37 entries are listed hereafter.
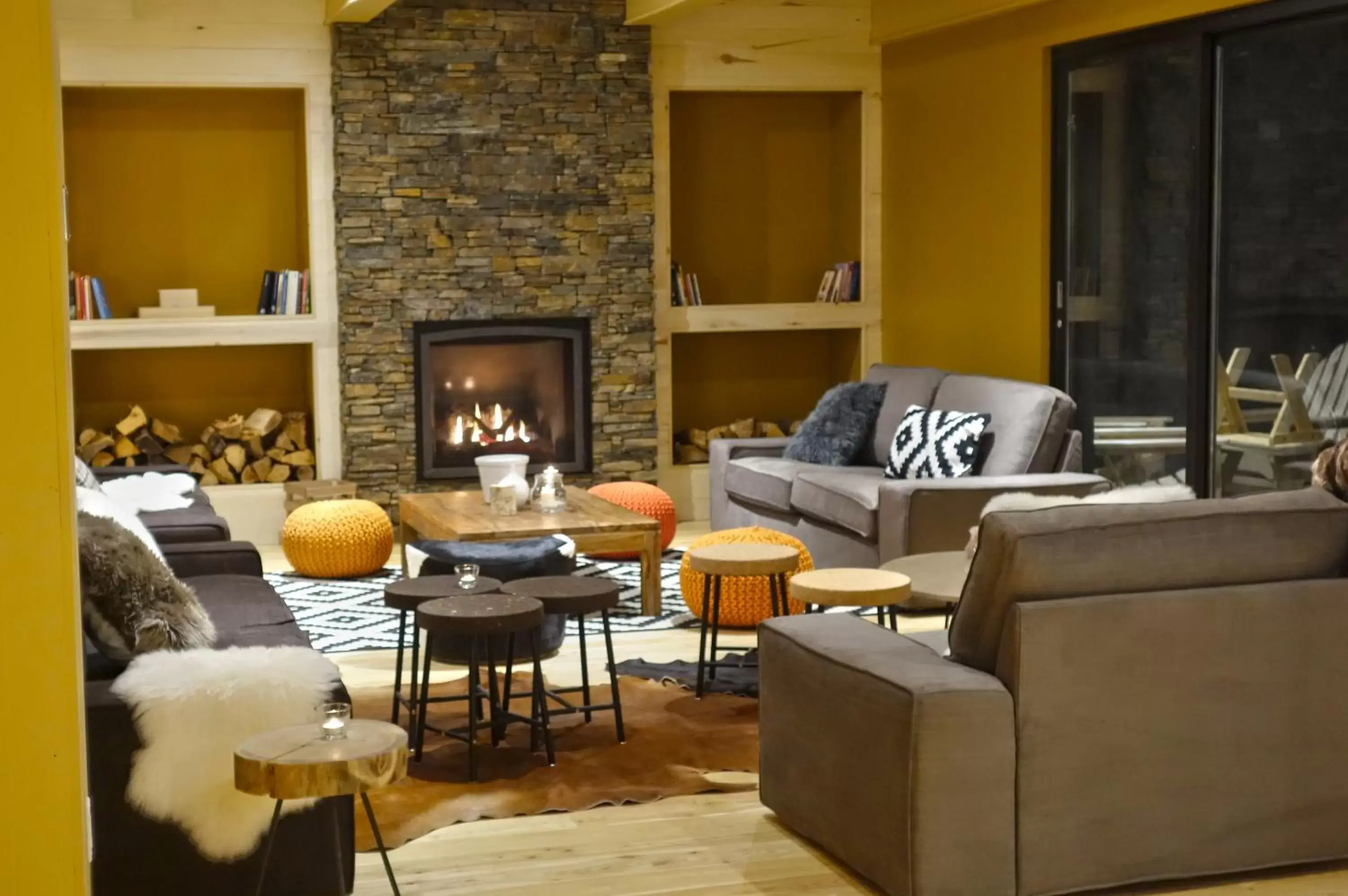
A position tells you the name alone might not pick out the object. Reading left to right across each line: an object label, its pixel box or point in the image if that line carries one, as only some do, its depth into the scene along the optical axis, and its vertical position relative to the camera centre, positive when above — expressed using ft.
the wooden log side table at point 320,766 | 10.57 -2.74
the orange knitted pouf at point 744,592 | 21.12 -3.45
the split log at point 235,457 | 28.78 -2.41
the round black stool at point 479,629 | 14.87 -2.71
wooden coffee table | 21.58 -2.73
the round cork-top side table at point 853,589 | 16.06 -2.62
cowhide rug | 14.83 -4.14
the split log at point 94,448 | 28.07 -2.18
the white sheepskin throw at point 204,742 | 12.09 -2.95
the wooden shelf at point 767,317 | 30.55 -0.28
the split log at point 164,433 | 28.91 -2.01
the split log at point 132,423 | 28.48 -1.82
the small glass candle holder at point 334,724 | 11.04 -2.59
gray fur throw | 12.72 -2.12
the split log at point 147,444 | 28.58 -2.17
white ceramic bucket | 23.77 -2.18
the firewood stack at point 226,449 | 28.58 -2.29
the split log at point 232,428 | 28.96 -1.96
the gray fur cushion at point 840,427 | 26.40 -1.89
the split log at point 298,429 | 29.45 -2.02
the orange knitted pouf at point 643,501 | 25.89 -2.88
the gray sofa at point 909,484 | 22.45 -2.46
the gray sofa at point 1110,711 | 11.95 -2.85
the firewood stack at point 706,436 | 31.42 -2.39
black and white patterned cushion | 23.95 -2.00
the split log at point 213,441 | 28.94 -2.17
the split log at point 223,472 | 28.78 -2.65
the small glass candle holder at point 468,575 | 15.97 -2.43
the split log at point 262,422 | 28.99 -1.87
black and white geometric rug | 21.76 -3.97
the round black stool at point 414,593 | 16.46 -2.69
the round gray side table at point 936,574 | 15.70 -2.56
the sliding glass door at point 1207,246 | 21.39 +0.66
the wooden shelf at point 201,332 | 27.50 -0.38
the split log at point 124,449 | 28.32 -2.22
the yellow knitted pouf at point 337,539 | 25.27 -3.31
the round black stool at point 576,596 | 16.38 -2.69
